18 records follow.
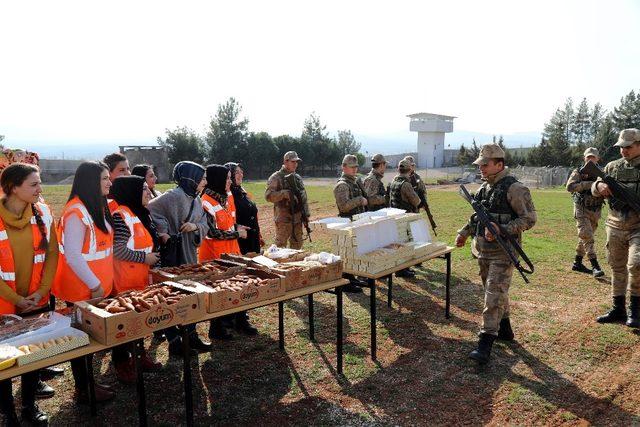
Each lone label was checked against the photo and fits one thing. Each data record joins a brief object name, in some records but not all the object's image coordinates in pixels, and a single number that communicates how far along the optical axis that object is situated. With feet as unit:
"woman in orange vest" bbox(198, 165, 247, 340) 18.98
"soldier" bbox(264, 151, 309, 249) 27.12
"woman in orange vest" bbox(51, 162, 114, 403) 13.34
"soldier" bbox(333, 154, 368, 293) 26.86
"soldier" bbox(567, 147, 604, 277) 28.58
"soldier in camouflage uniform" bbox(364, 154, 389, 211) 29.71
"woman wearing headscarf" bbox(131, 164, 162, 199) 20.20
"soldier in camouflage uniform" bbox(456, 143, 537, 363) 17.56
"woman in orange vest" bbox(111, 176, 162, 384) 15.19
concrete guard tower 214.07
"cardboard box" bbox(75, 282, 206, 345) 10.92
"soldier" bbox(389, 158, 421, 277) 29.76
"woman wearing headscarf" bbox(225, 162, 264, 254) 21.89
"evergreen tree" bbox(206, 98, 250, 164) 155.84
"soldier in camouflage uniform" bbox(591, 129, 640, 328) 20.61
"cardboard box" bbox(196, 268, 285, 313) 12.98
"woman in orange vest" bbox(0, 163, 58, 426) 12.82
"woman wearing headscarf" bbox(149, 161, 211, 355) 17.19
